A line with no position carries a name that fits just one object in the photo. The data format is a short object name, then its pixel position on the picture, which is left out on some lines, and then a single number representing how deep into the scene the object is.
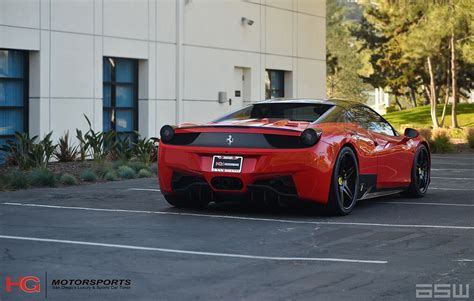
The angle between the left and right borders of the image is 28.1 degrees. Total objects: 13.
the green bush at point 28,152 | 15.15
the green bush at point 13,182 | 12.56
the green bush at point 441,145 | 24.25
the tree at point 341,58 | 70.31
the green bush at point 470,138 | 25.50
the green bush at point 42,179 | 12.95
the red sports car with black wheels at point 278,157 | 9.27
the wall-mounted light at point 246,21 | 24.48
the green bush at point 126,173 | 14.53
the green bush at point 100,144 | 15.98
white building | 17.98
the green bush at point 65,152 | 17.47
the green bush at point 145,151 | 16.66
